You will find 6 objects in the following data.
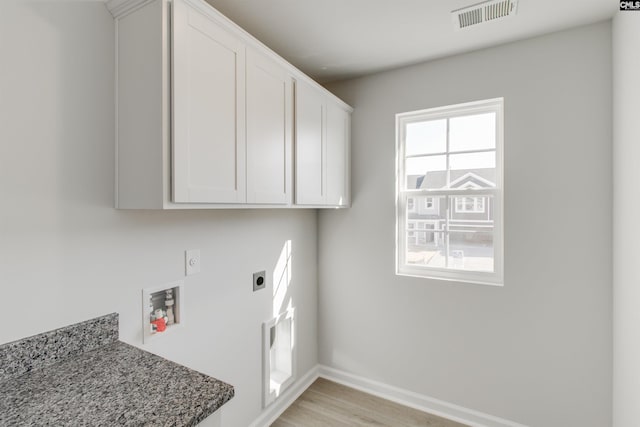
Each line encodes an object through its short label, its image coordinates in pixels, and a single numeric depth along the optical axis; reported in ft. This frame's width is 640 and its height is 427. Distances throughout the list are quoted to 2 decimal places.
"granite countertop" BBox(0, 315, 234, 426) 2.83
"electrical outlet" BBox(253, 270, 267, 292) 6.88
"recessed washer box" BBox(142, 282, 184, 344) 4.81
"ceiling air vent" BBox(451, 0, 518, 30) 5.43
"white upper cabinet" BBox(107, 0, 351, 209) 4.00
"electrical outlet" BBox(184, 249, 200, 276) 5.38
